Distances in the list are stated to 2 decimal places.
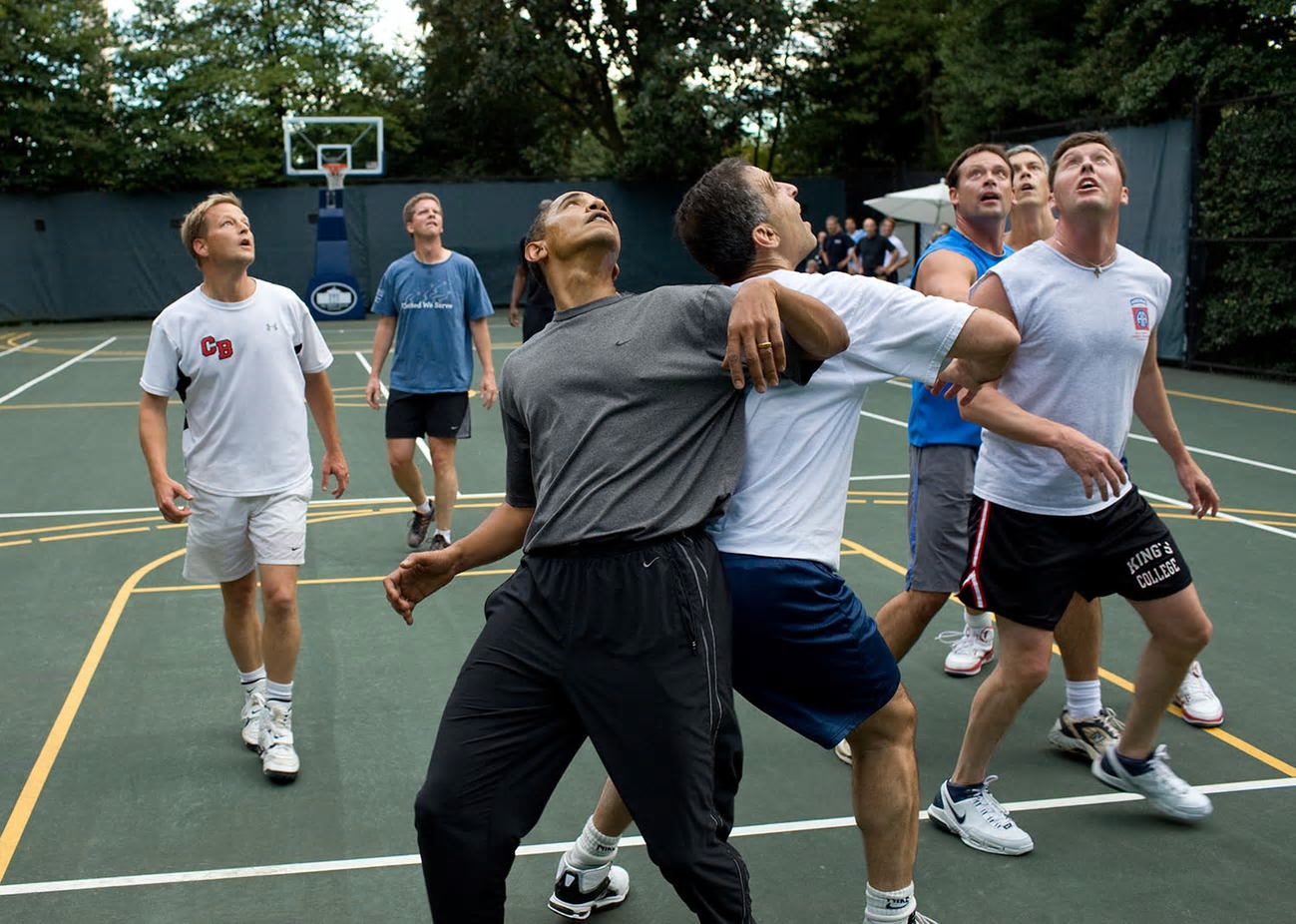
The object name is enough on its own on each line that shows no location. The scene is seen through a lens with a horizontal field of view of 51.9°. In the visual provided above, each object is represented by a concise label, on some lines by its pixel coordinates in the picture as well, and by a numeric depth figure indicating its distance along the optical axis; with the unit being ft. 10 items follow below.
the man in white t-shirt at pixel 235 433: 14.60
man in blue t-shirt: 25.14
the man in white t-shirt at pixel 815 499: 9.07
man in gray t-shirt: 8.42
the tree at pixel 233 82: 96.94
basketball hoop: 79.92
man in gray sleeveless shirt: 12.15
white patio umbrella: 67.21
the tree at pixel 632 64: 101.55
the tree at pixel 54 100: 92.38
